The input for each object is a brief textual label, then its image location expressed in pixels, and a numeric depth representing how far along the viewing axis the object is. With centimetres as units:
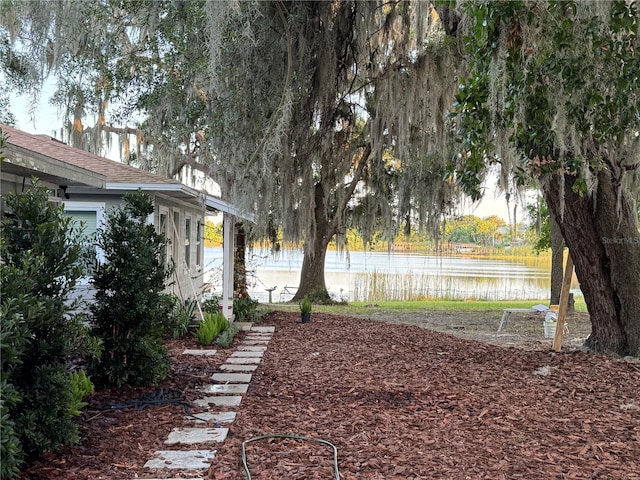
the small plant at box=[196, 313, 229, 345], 740
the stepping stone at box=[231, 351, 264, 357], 672
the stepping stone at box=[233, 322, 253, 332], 895
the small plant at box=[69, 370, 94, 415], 377
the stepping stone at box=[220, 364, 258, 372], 584
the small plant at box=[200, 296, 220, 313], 936
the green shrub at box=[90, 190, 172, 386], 468
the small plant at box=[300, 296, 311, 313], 974
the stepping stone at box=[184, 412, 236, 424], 405
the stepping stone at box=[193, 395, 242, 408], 448
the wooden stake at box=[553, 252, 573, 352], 658
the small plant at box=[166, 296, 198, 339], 793
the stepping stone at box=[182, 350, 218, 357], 679
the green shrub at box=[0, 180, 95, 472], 272
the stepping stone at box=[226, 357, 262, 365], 626
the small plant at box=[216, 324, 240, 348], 733
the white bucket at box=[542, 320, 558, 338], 827
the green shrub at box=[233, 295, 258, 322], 985
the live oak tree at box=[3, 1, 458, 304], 641
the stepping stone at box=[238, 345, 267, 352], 709
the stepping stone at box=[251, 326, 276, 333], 895
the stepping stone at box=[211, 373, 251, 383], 536
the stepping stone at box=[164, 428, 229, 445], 363
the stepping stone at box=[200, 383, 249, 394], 493
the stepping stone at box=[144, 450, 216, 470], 321
